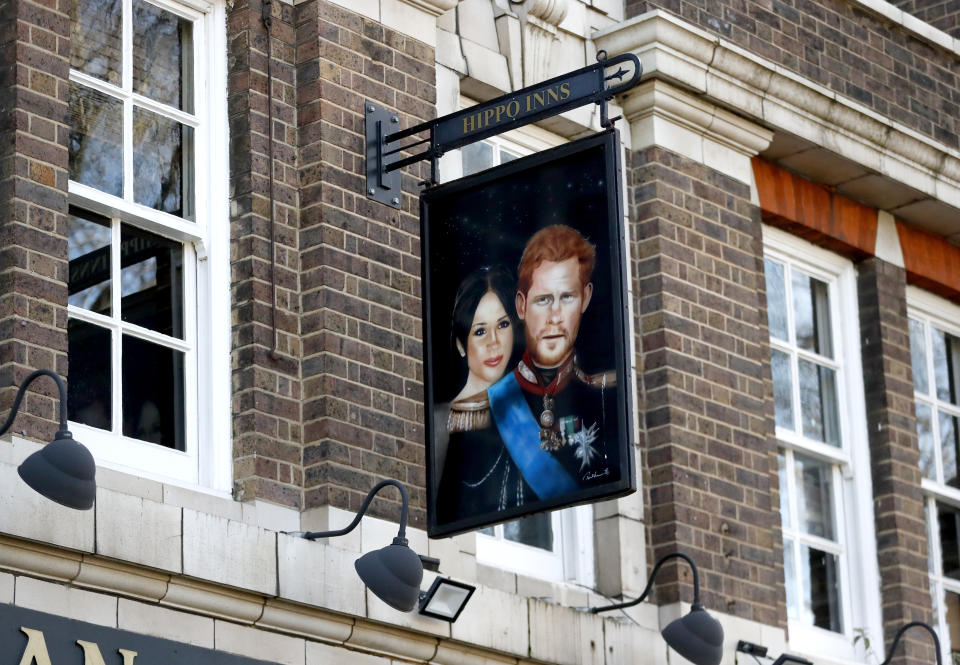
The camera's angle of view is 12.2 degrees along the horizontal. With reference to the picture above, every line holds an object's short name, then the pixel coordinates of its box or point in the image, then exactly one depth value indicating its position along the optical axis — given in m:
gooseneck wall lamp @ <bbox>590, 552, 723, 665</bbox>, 20.79
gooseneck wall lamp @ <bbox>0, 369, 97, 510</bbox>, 15.90
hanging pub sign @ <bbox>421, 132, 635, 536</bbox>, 18.57
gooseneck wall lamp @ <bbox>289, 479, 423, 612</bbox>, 17.96
